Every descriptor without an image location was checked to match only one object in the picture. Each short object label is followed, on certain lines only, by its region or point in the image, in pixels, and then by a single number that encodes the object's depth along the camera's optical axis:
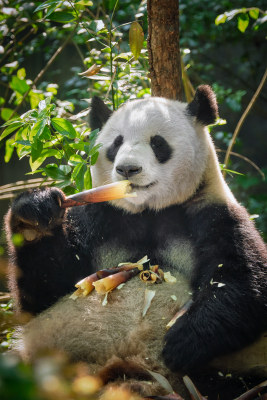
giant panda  5.38
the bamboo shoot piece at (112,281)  5.91
